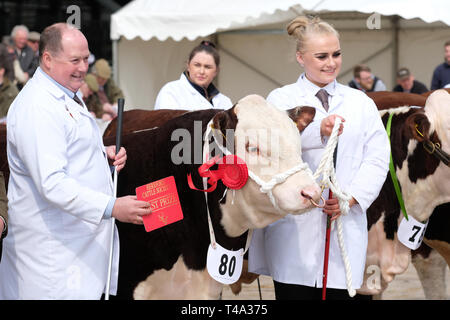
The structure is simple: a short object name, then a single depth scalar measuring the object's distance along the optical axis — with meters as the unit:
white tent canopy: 9.15
